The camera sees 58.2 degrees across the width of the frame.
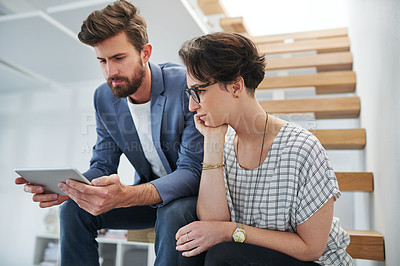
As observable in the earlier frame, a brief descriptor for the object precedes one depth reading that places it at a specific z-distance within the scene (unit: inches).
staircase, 69.8
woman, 39.4
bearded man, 48.9
